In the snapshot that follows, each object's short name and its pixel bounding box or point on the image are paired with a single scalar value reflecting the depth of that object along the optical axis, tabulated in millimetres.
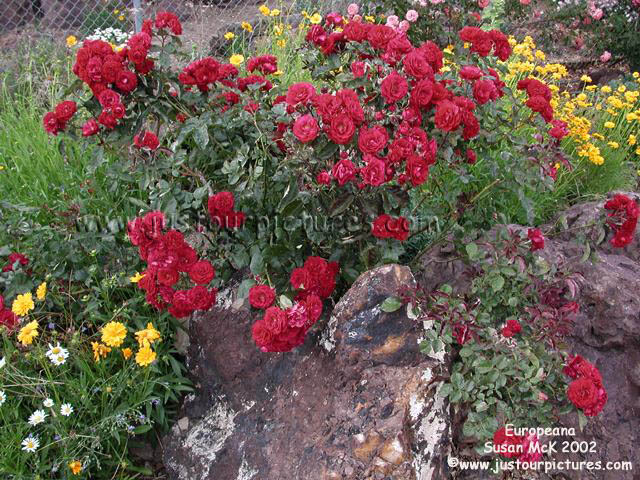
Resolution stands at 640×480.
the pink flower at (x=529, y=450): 1696
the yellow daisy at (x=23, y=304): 2166
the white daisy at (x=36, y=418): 2012
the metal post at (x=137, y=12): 4617
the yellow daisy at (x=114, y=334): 2104
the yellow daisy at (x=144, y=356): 2062
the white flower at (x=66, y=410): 2036
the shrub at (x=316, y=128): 1836
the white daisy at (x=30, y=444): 1983
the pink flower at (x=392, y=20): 3434
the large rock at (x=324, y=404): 1812
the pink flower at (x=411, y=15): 3756
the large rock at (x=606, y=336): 2121
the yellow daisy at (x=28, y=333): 2061
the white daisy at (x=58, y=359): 2053
